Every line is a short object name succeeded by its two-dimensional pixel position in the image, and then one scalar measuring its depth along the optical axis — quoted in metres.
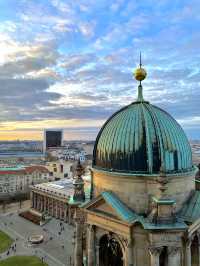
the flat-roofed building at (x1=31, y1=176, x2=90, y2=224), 123.38
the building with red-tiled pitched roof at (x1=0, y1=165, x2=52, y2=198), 164.38
